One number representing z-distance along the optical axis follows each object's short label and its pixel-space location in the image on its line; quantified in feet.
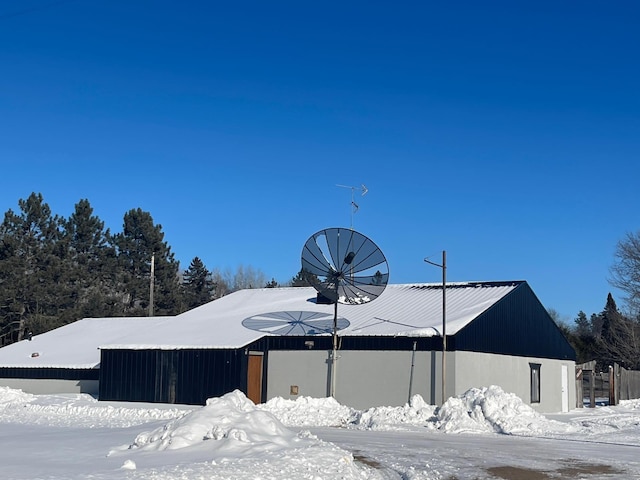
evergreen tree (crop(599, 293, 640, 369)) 180.75
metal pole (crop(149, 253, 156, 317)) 184.55
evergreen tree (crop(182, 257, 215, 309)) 238.07
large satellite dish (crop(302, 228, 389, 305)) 101.30
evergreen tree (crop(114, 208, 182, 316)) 214.48
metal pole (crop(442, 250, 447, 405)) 91.15
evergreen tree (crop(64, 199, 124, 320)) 203.51
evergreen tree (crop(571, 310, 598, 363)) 203.00
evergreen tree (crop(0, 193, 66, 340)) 188.85
